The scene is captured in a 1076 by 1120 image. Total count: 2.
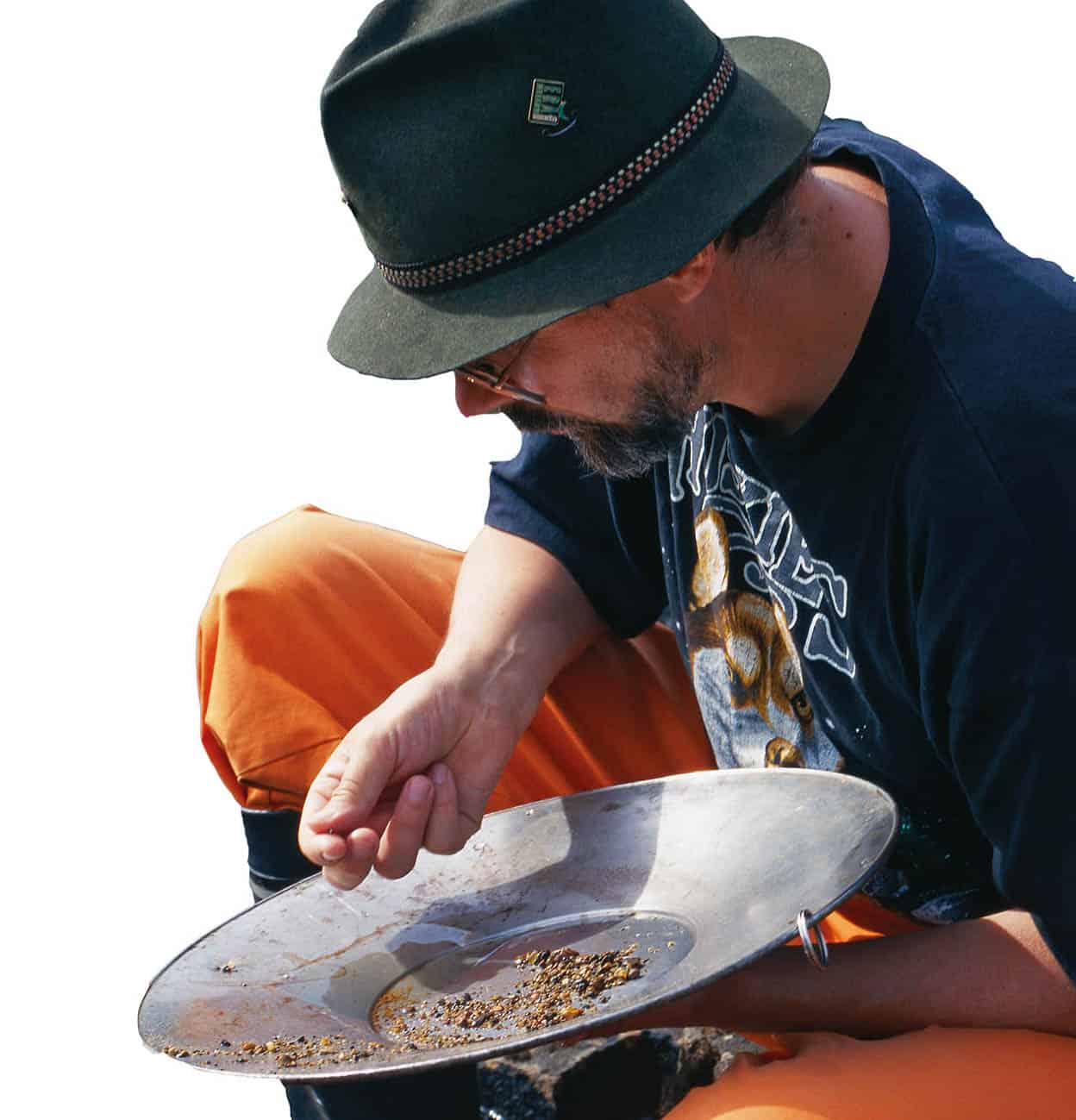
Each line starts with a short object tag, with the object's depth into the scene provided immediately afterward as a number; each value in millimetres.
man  2410
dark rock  2820
